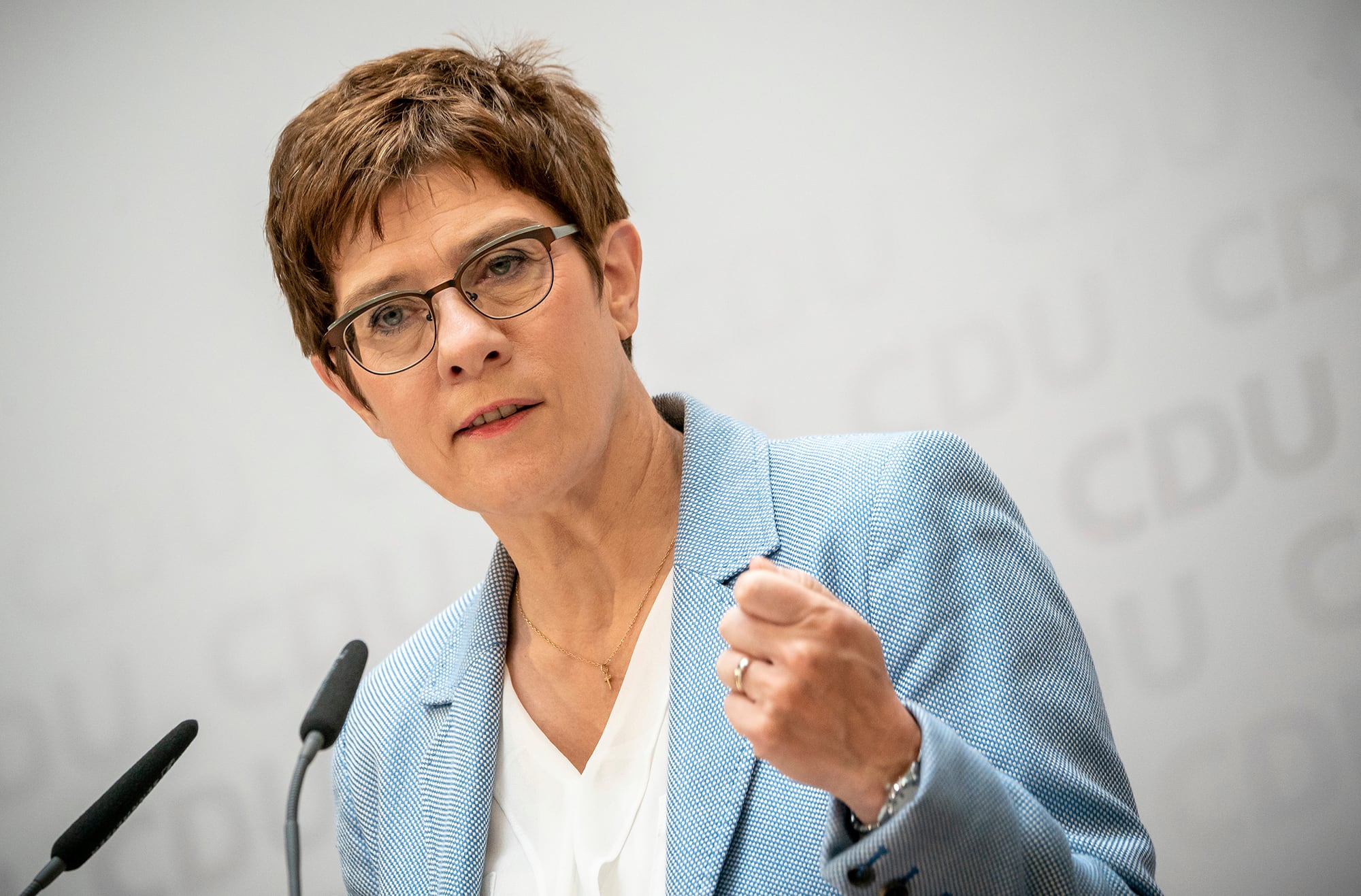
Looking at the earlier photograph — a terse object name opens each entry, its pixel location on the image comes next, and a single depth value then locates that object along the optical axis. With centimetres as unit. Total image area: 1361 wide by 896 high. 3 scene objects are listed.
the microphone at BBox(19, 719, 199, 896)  258
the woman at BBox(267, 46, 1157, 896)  243
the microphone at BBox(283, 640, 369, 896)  259
